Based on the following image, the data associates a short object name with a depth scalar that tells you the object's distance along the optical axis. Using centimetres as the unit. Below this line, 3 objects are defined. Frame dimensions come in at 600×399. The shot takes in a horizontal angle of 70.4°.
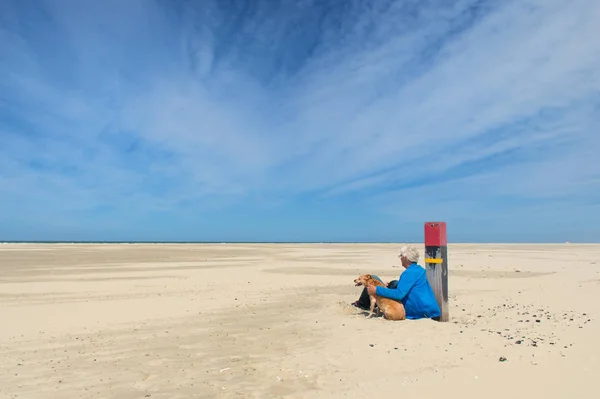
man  834
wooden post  838
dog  836
